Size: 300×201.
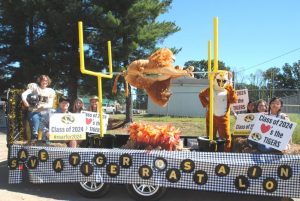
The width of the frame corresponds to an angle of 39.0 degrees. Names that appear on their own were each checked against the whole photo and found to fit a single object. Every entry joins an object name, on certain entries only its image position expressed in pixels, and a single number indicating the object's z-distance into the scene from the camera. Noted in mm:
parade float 5801
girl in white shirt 7910
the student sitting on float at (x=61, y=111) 7309
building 32625
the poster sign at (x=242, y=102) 8789
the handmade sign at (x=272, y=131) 5902
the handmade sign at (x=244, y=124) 7762
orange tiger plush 7195
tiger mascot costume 7348
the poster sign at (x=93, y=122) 7374
